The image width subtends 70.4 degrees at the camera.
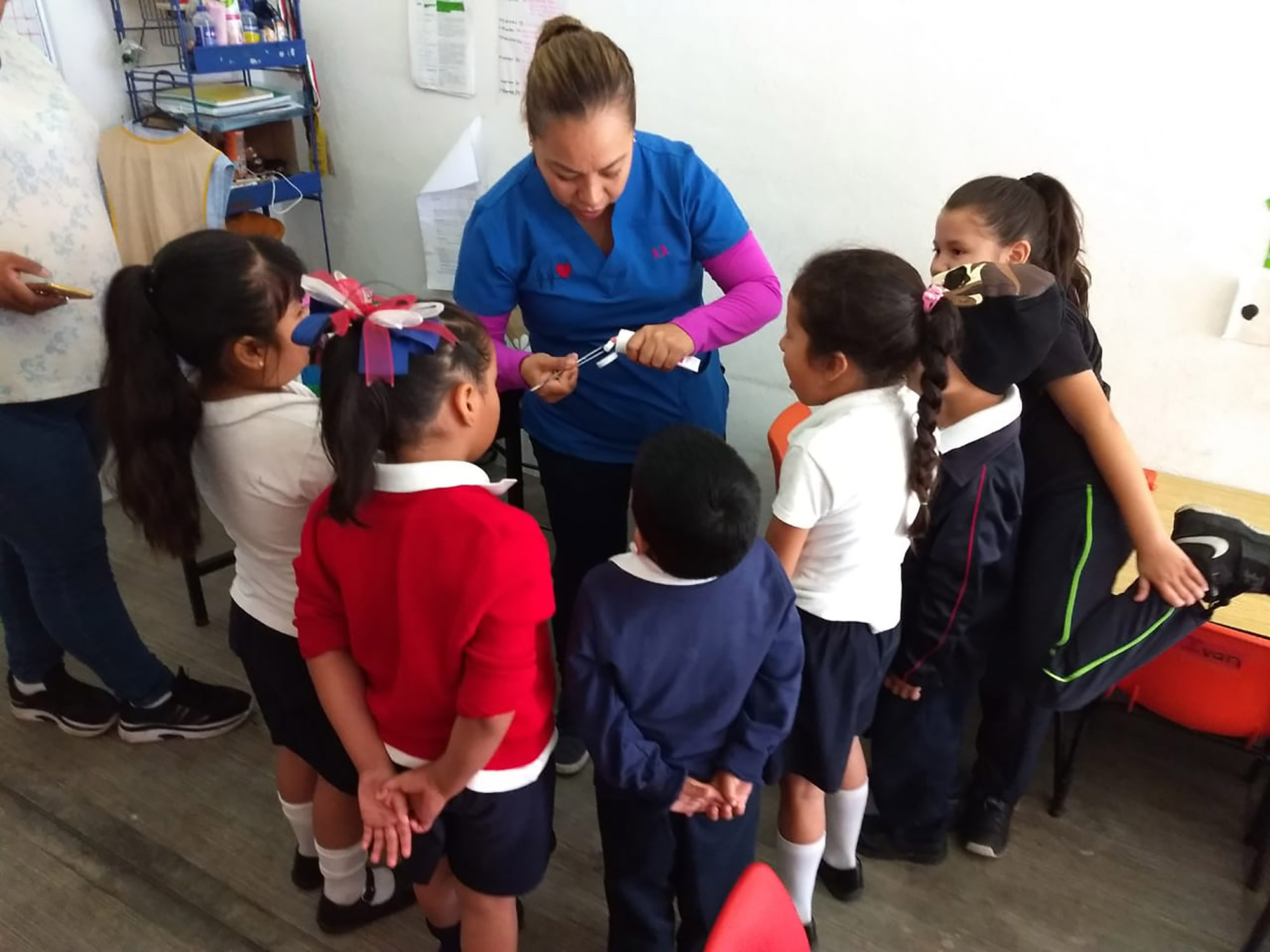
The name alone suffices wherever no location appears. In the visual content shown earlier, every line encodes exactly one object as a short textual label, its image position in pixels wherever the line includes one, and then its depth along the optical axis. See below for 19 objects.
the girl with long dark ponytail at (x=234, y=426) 1.25
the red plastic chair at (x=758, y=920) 0.84
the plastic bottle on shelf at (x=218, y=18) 2.51
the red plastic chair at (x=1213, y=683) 1.70
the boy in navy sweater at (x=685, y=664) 1.07
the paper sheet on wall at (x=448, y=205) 2.75
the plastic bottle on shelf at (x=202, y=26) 2.48
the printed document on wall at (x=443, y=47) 2.62
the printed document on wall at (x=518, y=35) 2.48
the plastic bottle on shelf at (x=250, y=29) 2.64
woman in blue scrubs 1.40
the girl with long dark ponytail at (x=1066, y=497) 1.45
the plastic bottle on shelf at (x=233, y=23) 2.54
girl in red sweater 1.06
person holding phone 1.58
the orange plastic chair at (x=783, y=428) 1.94
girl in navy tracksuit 1.34
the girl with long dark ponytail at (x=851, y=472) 1.25
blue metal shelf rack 2.48
